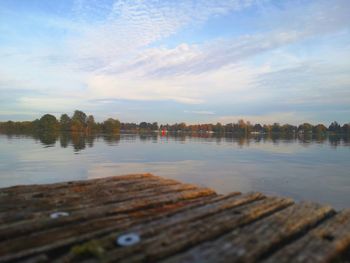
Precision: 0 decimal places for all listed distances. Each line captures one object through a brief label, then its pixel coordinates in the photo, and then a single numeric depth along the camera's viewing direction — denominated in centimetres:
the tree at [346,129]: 15838
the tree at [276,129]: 19360
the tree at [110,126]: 15558
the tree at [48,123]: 14185
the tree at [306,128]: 17490
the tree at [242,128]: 18860
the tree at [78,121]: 14175
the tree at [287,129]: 18638
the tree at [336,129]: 17062
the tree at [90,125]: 15450
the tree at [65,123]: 14888
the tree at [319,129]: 17100
